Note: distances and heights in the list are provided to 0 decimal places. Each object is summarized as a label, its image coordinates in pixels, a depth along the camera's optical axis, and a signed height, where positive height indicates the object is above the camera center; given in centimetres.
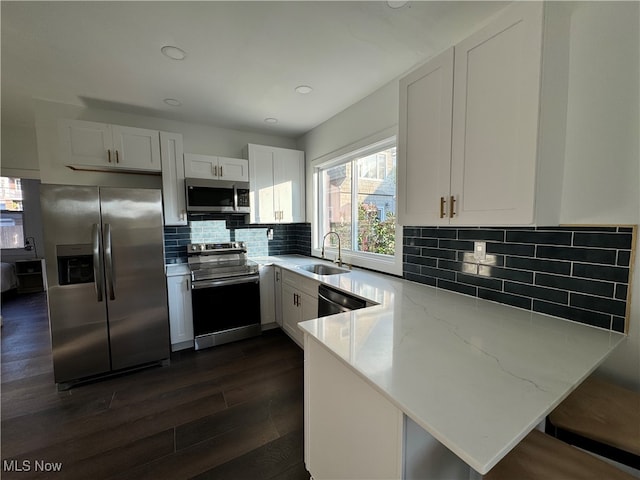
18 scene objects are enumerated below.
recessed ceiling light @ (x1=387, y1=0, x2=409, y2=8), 141 +118
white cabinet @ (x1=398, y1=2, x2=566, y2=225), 112 +47
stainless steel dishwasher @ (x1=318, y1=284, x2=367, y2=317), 184 -60
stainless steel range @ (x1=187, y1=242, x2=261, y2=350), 278 -83
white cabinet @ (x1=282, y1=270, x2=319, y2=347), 246 -82
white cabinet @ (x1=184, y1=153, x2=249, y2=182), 296 +64
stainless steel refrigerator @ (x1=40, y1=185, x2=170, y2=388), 214 -49
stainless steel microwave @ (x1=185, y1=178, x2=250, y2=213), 286 +30
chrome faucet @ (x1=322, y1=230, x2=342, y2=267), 292 -43
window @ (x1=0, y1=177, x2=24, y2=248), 496 +16
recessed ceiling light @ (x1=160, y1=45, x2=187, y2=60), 178 +118
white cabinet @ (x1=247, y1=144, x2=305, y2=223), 329 +49
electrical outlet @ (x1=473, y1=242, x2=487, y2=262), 167 -20
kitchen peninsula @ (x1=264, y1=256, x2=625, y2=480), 70 -51
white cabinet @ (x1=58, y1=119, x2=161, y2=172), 245 +75
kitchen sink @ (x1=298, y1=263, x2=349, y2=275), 289 -54
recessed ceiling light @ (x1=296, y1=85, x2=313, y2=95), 234 +121
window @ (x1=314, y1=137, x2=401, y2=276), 252 +21
